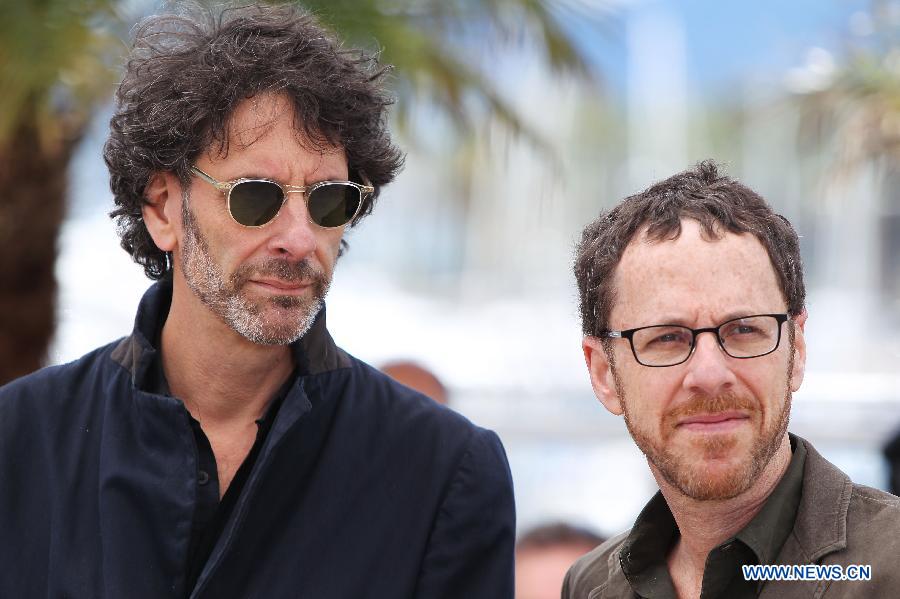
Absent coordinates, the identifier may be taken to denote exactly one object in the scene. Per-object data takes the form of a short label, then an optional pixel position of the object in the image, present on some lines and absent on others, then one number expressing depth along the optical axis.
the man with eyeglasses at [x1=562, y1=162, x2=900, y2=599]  4.27
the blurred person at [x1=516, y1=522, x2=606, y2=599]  7.85
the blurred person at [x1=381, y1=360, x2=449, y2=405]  9.45
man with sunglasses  5.20
